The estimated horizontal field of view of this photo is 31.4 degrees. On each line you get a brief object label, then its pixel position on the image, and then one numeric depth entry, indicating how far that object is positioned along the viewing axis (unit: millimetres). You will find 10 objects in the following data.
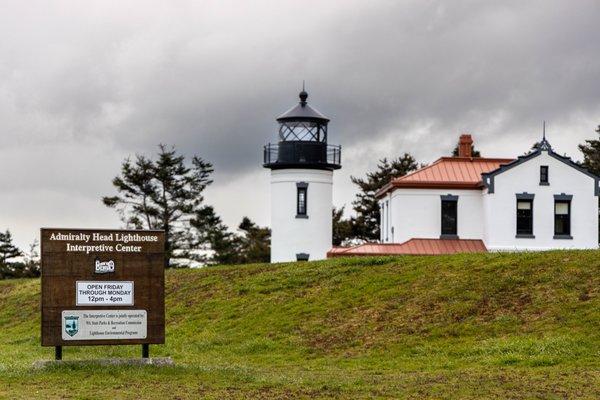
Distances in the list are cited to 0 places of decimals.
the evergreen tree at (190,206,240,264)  65938
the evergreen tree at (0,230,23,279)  71000
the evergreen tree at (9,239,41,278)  69188
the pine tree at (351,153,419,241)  69188
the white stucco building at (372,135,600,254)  45219
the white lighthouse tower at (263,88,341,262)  48094
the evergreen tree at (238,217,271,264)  76312
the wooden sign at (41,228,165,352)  19531
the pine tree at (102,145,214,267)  65062
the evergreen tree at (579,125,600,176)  69188
